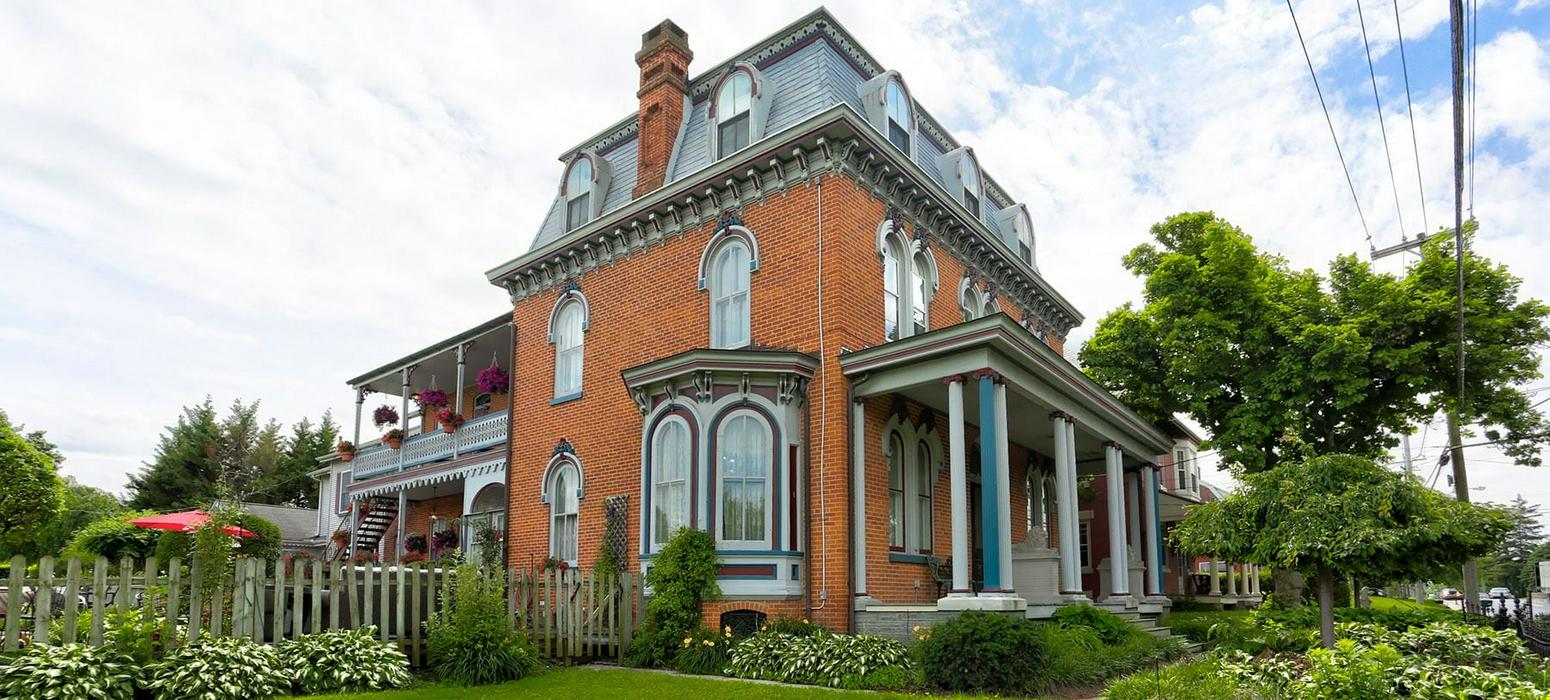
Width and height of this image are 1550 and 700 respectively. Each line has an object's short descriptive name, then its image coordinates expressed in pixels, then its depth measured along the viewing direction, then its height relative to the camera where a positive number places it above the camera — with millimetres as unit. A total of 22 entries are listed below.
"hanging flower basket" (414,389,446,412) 22141 +2203
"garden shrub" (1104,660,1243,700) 8625 -1831
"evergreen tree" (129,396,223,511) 47188 +1233
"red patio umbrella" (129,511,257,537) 17141 -464
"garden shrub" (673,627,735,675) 12562 -2107
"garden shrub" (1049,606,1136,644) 13164 -1815
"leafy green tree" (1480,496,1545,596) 102188 -8632
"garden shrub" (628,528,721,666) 13195 -1388
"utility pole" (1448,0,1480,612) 6828 +2981
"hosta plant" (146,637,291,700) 9266 -1741
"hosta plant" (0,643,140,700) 8477 -1591
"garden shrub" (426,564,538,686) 11039 -1703
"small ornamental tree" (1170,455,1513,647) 10859 -438
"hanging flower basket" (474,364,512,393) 20781 +2417
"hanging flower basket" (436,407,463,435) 21312 +1626
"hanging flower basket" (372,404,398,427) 23469 +1886
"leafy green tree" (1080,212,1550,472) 19641 +2996
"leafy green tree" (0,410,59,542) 25891 +250
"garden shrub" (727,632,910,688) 11508 -2033
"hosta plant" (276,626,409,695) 10242 -1833
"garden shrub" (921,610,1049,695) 10422 -1818
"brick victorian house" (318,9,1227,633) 13812 +1859
